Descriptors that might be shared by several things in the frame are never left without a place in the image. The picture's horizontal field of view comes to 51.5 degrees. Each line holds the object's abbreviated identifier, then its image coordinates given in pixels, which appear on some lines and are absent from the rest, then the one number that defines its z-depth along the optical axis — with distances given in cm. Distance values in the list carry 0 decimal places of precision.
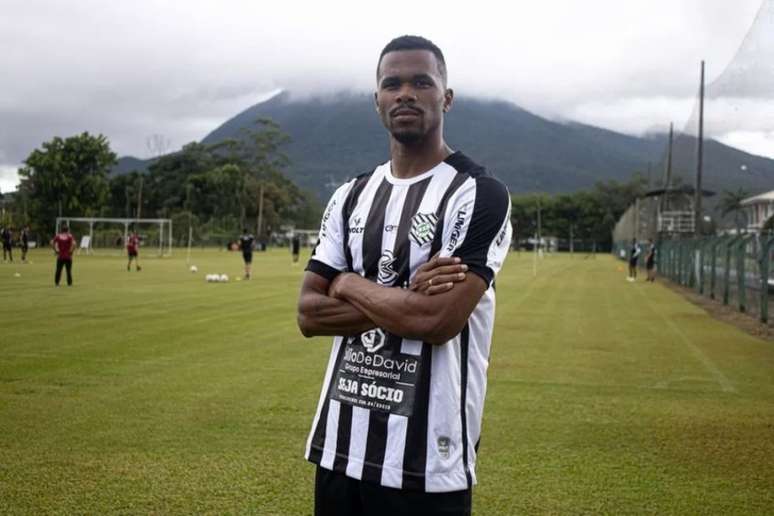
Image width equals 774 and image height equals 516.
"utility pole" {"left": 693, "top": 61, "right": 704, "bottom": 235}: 3228
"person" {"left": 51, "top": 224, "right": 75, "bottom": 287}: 2259
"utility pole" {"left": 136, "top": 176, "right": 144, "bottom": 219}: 8724
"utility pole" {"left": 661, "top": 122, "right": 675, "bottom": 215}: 4605
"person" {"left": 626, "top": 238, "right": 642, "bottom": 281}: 3472
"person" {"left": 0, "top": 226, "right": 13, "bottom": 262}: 4100
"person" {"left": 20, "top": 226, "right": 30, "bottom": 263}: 4006
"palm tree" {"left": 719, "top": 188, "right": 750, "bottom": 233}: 2938
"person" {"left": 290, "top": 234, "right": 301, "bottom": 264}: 4281
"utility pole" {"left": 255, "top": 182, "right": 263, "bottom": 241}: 9744
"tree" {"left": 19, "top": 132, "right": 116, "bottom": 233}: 6950
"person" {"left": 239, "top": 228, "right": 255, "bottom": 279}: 2984
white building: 2778
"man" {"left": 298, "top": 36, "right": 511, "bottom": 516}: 239
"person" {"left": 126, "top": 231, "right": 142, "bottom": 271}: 3397
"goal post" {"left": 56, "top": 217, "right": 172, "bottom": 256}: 5912
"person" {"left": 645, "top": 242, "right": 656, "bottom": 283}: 3344
